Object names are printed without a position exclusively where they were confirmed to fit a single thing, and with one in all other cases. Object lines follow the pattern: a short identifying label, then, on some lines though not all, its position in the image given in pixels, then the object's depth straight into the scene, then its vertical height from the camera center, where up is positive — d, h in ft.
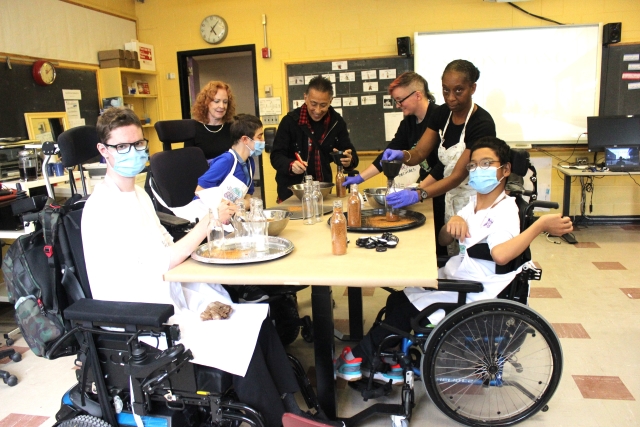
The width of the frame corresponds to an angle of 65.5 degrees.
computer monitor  14.99 -0.79
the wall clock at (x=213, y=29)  18.04 +3.35
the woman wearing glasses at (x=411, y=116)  9.31 -0.04
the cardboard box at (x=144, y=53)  17.89 +2.63
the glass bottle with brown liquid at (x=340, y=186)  9.61 -1.31
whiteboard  15.84 +1.16
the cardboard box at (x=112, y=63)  17.21 +2.18
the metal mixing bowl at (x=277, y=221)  6.49 -1.35
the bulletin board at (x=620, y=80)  15.53 +0.77
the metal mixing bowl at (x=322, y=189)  8.80 -1.27
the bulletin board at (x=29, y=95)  13.87 +1.05
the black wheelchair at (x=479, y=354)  5.76 -2.95
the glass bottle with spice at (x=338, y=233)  5.62 -1.28
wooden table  4.96 -1.55
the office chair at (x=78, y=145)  5.70 -0.20
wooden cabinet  17.37 +1.26
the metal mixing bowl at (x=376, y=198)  8.23 -1.35
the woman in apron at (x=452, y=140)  7.66 -0.47
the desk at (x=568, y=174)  14.52 -1.98
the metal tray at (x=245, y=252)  5.49 -1.51
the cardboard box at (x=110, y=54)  17.10 +2.46
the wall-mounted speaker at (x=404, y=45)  16.42 +2.23
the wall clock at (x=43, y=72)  14.67 +1.69
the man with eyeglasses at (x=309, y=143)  10.87 -0.54
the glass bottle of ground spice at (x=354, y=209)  6.73 -1.24
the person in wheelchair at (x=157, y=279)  5.25 -1.62
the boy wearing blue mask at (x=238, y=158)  8.48 -0.62
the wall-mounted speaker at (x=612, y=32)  15.21 +2.21
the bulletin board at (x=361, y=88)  16.98 +0.98
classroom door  26.76 +2.60
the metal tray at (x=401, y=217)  6.57 -1.48
